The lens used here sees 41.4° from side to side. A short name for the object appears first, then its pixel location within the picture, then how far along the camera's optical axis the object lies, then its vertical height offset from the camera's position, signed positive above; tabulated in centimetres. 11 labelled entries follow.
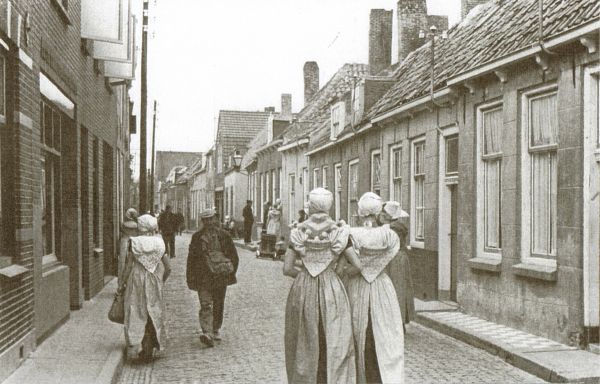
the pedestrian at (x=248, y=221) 3081 -133
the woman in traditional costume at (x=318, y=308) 612 -94
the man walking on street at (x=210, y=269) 945 -98
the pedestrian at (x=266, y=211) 2851 -88
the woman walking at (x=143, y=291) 842 -111
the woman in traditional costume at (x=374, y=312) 623 -99
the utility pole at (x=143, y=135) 1836 +122
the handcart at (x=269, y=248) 2538 -195
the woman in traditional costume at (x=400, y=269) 959 -100
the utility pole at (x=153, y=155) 3283 +129
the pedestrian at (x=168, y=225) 2395 -113
